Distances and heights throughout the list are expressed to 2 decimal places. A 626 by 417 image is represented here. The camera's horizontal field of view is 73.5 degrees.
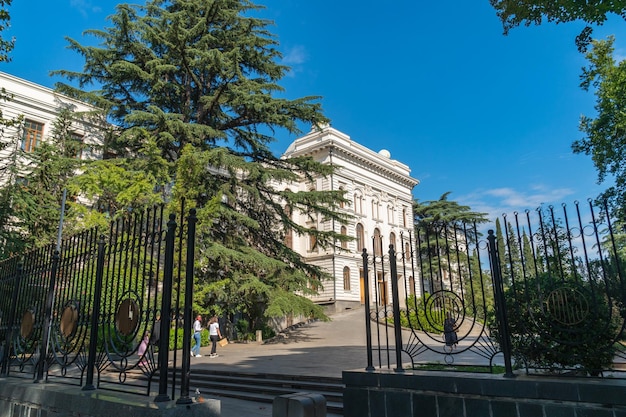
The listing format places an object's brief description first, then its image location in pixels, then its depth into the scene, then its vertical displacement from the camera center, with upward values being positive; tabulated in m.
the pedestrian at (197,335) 15.95 -0.62
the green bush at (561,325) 4.33 -0.14
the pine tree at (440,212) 42.66 +10.98
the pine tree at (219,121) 18.97 +9.63
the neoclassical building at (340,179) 23.92 +11.55
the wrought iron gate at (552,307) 4.35 +0.05
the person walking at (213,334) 15.95 -0.61
